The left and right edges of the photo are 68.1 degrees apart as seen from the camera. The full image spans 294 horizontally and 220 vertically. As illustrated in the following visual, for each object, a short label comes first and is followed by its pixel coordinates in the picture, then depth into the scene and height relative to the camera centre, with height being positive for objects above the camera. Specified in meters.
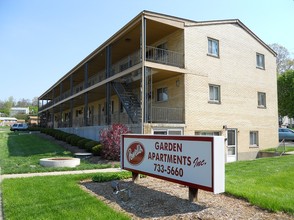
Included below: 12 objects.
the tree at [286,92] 33.35 +4.41
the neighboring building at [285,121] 48.81 -0.04
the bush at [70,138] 17.19 -1.41
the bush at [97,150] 12.52 -1.70
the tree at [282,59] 43.61 +12.35
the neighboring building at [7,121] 77.21 -0.25
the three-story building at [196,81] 12.85 +2.73
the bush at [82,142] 14.87 -1.53
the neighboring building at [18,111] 108.03 +4.74
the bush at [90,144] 13.49 -1.52
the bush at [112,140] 11.45 -1.07
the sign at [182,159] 4.44 -0.91
